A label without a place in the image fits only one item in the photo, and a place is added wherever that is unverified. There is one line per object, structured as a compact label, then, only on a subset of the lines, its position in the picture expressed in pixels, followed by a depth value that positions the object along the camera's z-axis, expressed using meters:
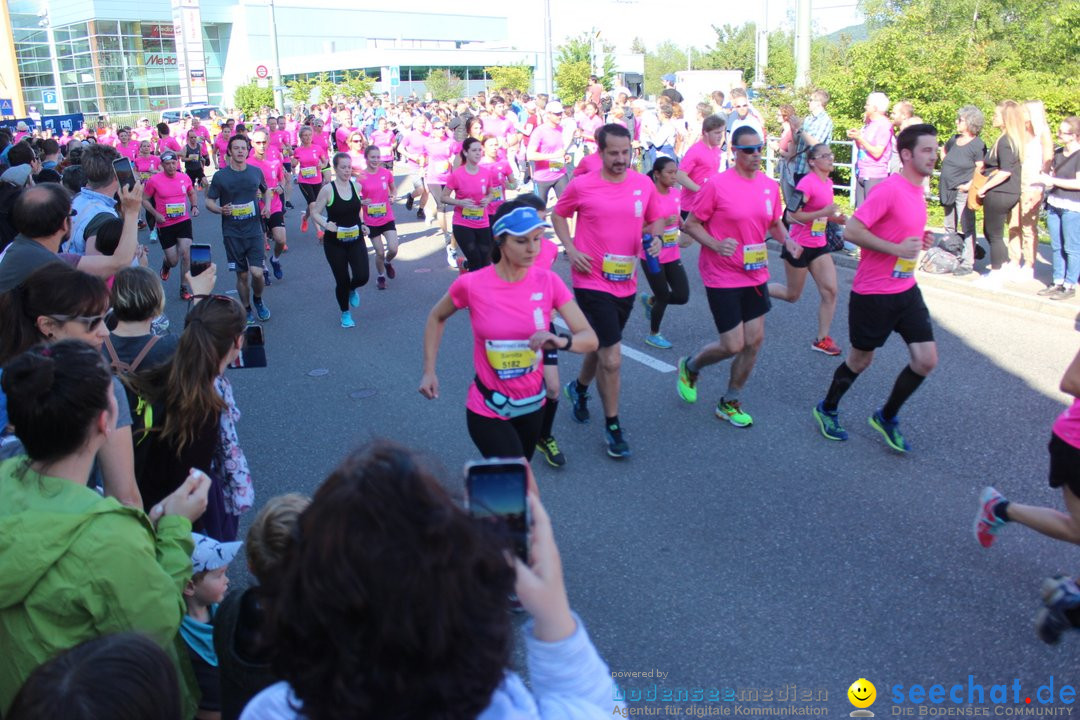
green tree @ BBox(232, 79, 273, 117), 50.31
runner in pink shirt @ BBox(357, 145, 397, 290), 10.43
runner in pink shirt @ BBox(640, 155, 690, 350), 7.63
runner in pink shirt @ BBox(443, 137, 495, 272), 9.93
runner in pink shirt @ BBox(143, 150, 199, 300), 10.62
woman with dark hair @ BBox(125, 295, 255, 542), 3.35
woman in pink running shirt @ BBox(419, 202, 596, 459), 4.23
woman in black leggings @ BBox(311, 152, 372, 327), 9.17
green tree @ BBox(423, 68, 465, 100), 54.59
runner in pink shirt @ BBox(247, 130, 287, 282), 11.39
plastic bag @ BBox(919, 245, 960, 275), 10.26
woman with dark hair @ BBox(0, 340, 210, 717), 2.16
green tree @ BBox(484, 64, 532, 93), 42.91
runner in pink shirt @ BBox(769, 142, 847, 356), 7.58
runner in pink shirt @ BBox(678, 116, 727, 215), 9.84
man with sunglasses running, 6.04
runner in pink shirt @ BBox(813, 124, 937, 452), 5.31
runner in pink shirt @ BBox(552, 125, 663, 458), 5.80
